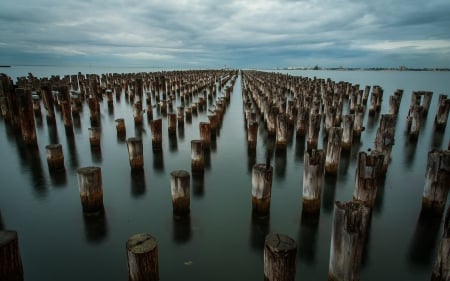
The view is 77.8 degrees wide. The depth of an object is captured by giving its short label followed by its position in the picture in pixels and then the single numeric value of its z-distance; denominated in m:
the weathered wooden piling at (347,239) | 2.83
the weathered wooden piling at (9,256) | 2.88
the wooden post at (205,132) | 8.09
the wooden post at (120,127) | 10.80
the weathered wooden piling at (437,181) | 4.57
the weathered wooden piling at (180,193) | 4.65
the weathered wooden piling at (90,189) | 4.60
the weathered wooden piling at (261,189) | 4.52
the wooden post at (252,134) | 8.60
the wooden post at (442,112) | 11.88
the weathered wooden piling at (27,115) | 8.23
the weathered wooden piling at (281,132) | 8.37
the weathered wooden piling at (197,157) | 6.57
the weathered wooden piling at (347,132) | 7.91
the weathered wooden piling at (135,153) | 6.54
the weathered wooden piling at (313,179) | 4.43
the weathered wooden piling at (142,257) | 2.89
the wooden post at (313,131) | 7.98
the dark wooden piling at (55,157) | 6.74
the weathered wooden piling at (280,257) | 2.75
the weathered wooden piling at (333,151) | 5.88
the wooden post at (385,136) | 6.42
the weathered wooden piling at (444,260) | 2.99
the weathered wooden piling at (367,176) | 4.34
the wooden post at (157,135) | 8.54
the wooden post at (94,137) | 9.08
